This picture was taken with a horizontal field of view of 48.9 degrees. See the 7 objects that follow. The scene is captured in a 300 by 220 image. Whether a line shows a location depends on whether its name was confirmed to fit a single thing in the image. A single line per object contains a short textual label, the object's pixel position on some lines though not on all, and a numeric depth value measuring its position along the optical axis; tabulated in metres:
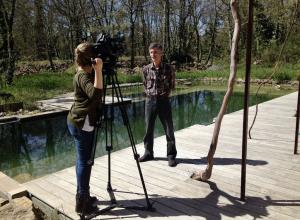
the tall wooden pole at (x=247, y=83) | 2.44
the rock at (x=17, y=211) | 2.58
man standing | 3.69
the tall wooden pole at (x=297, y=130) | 3.67
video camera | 2.42
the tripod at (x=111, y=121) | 2.54
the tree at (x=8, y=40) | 12.28
